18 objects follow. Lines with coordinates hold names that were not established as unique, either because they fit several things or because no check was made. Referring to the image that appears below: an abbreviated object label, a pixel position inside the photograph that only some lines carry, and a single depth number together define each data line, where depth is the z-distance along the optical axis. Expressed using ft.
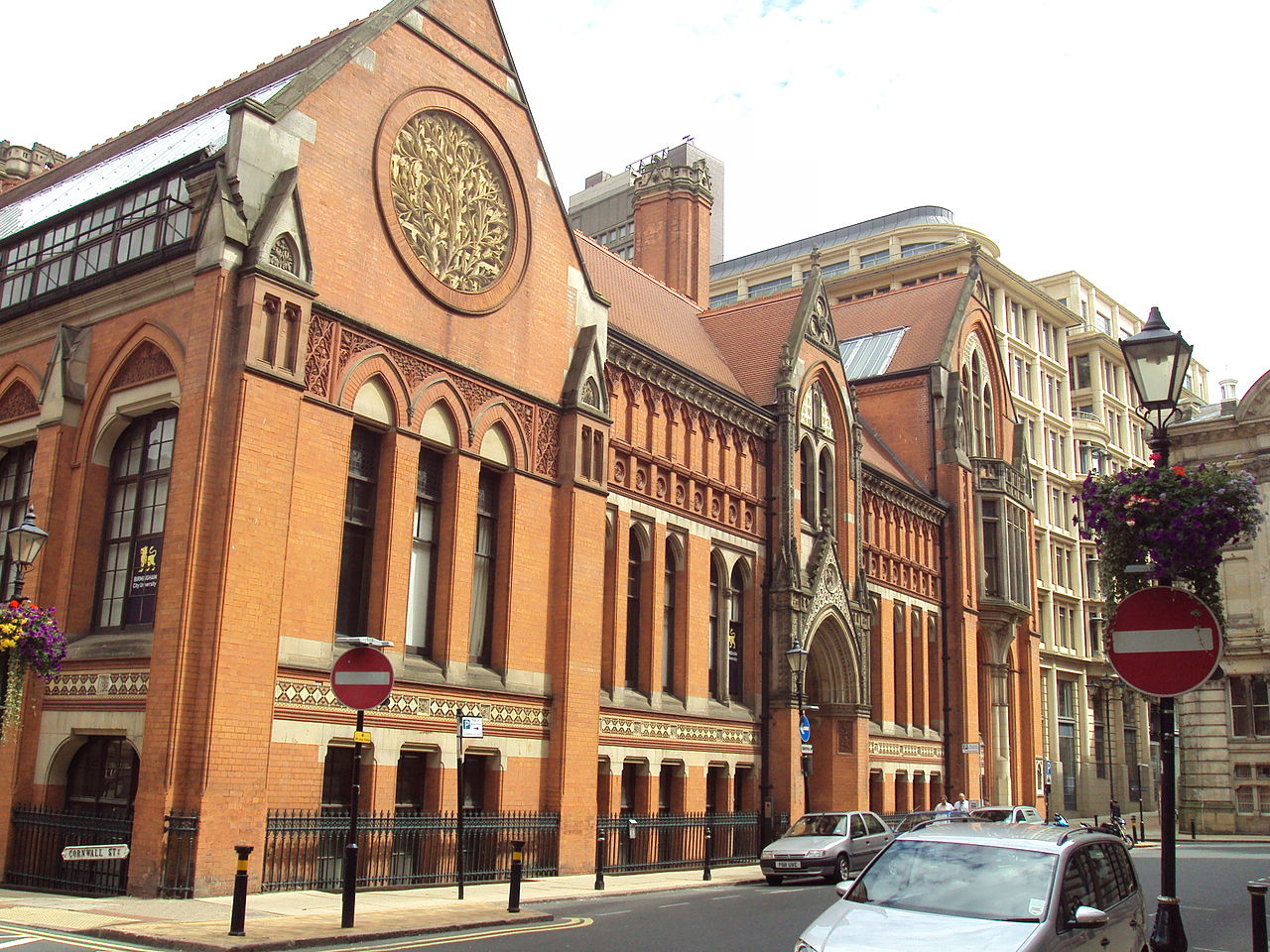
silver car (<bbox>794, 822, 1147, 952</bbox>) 25.73
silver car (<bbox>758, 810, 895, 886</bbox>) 77.77
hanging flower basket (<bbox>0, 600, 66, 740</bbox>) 51.52
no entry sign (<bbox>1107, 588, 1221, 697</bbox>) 29.89
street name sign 48.04
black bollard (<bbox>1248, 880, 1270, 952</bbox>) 35.01
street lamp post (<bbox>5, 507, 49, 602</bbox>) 51.01
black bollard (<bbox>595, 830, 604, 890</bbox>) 68.76
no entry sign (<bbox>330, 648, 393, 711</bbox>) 46.98
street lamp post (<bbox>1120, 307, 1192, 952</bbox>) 31.68
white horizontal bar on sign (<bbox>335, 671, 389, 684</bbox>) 47.11
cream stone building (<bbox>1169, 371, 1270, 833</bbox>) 161.38
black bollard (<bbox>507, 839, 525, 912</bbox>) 54.08
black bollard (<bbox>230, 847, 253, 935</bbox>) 42.39
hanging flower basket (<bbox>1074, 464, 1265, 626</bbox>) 39.75
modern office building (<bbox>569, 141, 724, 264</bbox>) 312.71
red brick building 59.41
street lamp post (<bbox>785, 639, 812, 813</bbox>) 99.40
